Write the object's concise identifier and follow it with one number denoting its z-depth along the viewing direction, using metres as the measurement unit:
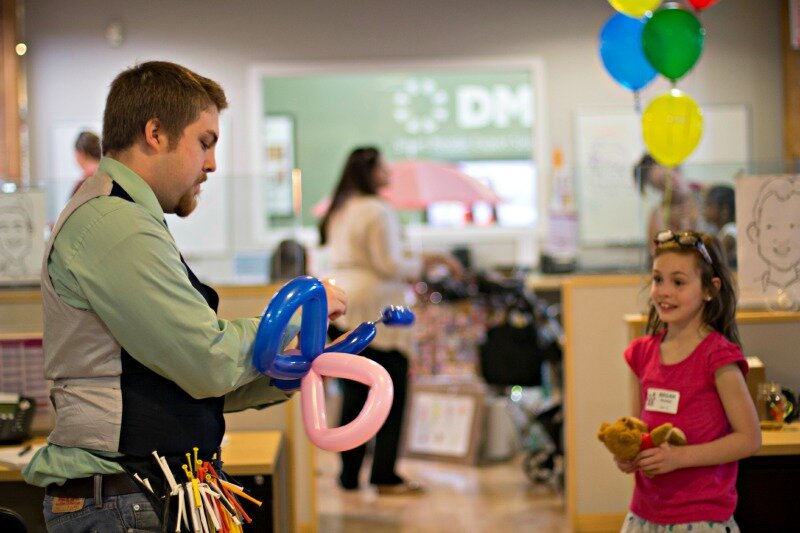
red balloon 4.51
